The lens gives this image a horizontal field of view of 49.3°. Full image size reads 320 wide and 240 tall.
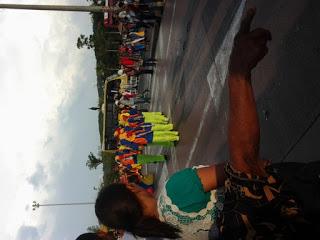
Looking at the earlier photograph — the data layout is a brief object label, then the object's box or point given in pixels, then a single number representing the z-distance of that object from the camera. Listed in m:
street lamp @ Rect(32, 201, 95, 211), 35.25
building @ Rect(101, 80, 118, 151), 21.78
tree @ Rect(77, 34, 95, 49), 45.28
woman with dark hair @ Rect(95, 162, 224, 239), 2.19
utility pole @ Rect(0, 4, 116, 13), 9.49
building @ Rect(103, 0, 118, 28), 27.67
